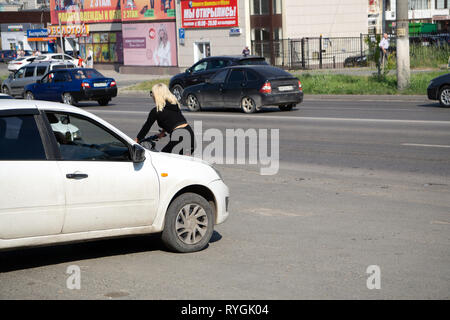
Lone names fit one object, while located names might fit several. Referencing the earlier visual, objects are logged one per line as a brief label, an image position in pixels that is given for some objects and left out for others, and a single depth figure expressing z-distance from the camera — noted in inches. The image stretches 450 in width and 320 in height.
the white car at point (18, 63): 2442.5
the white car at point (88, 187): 240.2
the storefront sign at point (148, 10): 2076.8
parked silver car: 1347.2
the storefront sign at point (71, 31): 2434.8
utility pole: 1025.5
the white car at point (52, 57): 2203.5
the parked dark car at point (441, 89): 868.6
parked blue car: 1122.0
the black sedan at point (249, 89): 868.6
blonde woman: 391.9
